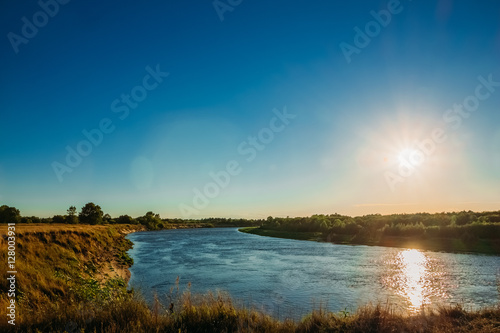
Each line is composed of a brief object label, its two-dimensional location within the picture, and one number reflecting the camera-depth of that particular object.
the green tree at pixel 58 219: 94.03
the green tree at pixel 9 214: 70.06
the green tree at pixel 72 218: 85.80
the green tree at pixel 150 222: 157.76
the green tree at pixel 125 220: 155.40
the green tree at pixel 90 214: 95.25
